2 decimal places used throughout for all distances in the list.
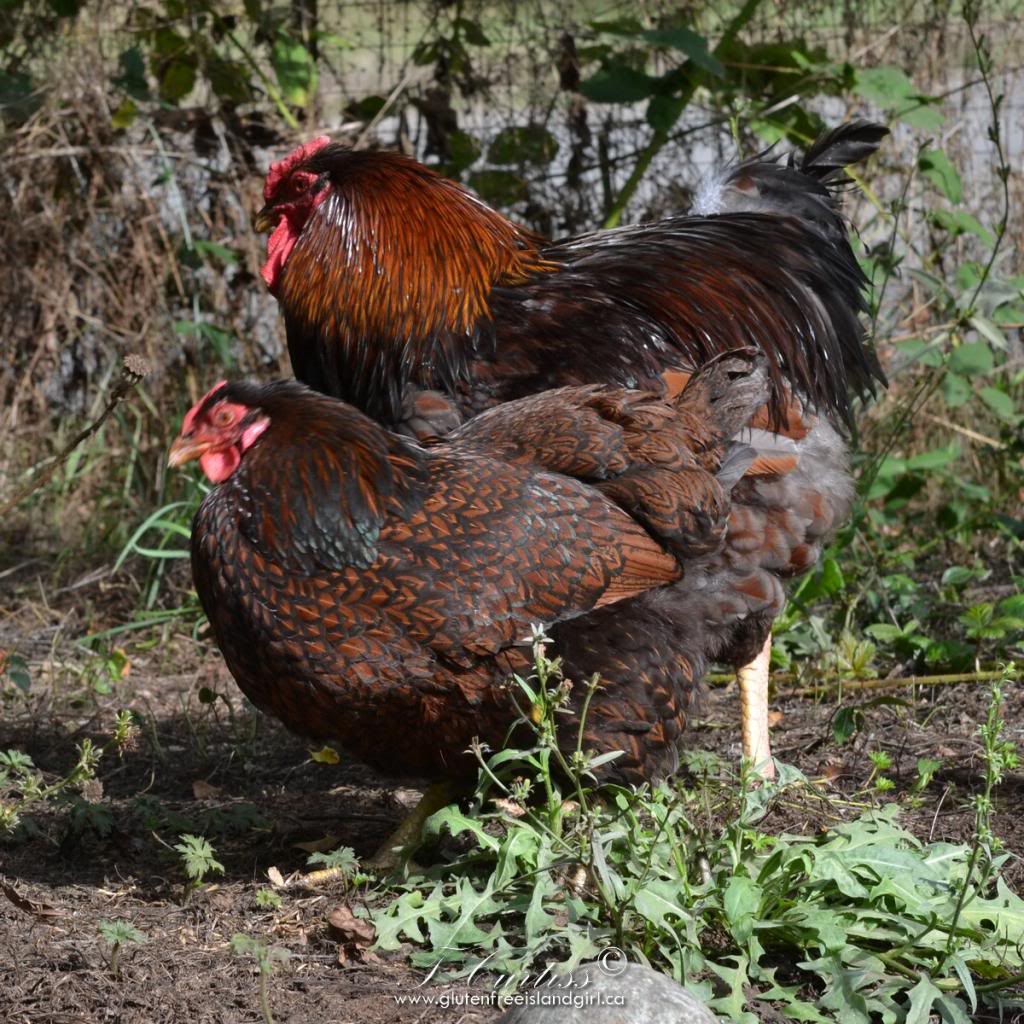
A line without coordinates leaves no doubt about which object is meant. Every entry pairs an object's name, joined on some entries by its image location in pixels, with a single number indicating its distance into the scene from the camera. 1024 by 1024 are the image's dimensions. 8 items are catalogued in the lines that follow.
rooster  8.40
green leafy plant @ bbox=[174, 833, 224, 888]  6.65
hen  6.43
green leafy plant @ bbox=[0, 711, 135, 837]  6.68
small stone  5.02
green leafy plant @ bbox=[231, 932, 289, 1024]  5.29
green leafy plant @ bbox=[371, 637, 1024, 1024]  5.70
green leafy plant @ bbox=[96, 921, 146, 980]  5.77
